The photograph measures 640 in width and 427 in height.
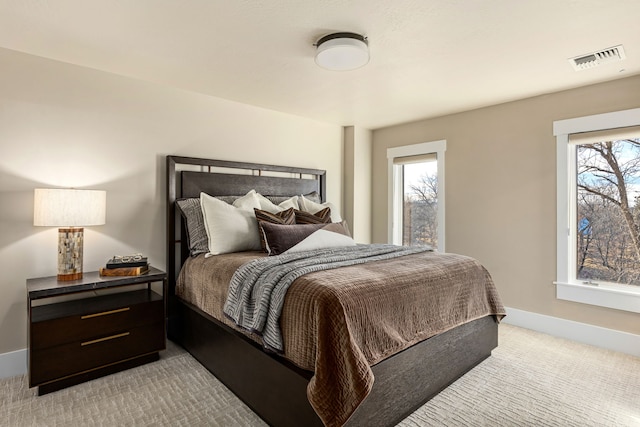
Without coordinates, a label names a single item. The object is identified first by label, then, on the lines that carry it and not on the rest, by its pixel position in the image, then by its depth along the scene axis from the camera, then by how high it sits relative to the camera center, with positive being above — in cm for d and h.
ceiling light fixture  219 +110
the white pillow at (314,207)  369 +11
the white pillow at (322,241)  274 -21
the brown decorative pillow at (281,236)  271 -15
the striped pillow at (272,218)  299 -1
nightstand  216 -79
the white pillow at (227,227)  283 -9
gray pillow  294 -8
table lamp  228 +0
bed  162 -84
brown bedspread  152 -53
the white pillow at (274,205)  336 +13
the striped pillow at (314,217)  333 +0
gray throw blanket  179 -39
